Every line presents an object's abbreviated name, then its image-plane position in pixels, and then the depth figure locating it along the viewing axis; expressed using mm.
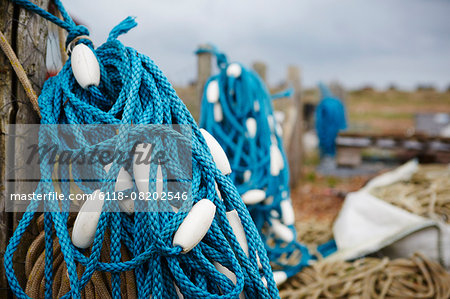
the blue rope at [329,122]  8008
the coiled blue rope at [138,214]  885
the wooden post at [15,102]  1110
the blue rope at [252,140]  2143
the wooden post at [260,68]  3949
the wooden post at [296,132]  5858
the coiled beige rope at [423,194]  2762
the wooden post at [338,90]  9039
